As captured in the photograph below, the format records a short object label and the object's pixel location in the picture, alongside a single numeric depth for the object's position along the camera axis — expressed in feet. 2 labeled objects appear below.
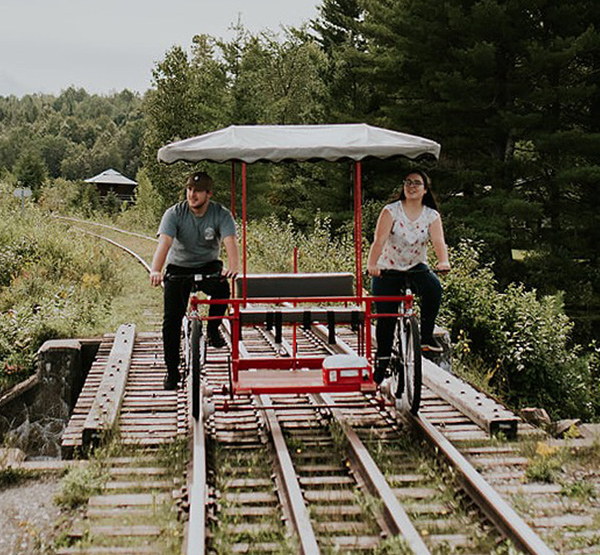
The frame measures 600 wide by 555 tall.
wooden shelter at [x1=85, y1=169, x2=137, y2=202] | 298.56
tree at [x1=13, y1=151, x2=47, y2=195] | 254.82
